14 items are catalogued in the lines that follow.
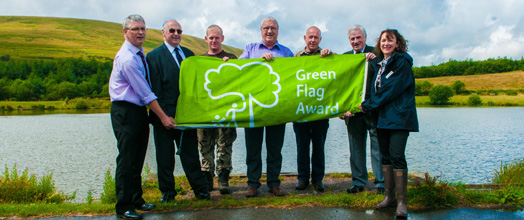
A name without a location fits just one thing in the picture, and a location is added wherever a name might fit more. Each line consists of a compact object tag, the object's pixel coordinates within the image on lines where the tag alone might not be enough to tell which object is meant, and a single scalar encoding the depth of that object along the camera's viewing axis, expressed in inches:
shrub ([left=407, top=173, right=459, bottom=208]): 204.5
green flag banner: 232.2
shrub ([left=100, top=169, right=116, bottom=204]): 252.4
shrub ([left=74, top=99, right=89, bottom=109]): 3287.4
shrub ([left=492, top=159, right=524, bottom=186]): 286.0
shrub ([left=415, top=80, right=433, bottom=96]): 3321.9
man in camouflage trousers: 253.4
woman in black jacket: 194.4
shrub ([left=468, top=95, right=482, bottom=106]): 2711.6
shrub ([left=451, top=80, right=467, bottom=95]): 3235.7
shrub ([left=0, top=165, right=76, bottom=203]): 280.1
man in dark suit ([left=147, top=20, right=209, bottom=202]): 217.3
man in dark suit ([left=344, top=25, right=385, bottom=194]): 241.6
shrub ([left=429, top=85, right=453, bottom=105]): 2972.4
